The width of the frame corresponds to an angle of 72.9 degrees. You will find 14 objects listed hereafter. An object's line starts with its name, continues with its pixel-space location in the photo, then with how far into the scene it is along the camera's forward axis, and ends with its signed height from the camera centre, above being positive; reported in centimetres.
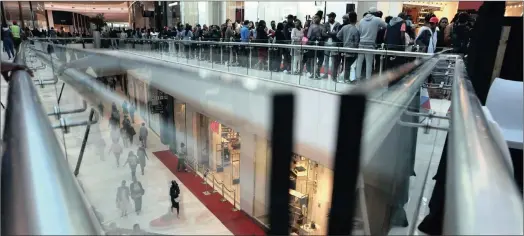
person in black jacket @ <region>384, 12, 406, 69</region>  518 +8
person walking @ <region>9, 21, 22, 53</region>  1159 -3
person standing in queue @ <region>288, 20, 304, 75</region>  643 -41
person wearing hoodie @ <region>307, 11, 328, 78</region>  666 +11
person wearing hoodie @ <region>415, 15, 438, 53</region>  552 +6
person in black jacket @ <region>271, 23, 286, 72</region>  685 -42
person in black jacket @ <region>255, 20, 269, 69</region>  726 -9
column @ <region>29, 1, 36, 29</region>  2472 +141
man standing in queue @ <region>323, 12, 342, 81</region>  573 -30
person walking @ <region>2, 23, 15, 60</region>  987 -31
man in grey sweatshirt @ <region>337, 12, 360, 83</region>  545 -1
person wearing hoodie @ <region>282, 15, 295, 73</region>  779 +21
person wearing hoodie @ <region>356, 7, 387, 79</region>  549 +14
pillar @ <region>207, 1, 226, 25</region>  1761 +108
